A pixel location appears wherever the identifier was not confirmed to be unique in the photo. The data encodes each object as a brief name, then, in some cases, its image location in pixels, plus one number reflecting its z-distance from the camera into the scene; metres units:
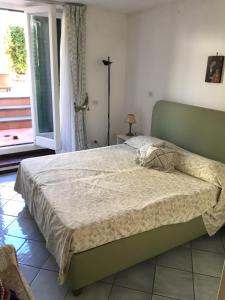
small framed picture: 2.83
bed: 1.84
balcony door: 3.69
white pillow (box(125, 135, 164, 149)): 3.27
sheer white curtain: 3.72
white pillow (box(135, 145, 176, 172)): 2.81
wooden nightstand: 4.08
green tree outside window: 6.55
